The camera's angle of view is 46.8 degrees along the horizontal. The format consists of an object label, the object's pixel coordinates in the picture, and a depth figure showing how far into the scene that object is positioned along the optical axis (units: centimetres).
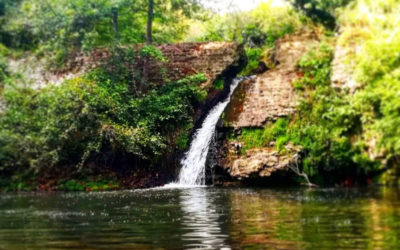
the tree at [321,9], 2638
